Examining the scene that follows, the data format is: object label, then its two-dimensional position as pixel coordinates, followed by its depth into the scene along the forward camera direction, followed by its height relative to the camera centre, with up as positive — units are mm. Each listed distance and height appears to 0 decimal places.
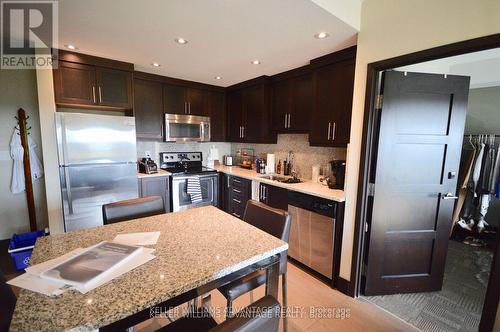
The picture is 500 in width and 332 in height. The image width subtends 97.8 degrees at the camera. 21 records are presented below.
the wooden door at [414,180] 1828 -279
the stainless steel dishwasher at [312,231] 2150 -894
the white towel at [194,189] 3301 -696
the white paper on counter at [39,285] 772 -533
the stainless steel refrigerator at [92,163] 2381 -261
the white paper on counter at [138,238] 1146 -529
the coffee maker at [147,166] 3139 -353
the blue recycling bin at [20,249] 2242 -1139
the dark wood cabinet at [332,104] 2213 +457
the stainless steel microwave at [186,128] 3398 +239
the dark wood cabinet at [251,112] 3250 +518
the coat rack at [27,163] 2627 -295
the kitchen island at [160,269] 682 -534
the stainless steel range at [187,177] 3230 -530
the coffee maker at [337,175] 2383 -318
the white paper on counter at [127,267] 798 -530
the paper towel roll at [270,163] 3359 -281
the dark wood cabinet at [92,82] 2465 +697
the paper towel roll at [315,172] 2807 -335
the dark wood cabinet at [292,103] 2695 +551
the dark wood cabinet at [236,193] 3136 -750
